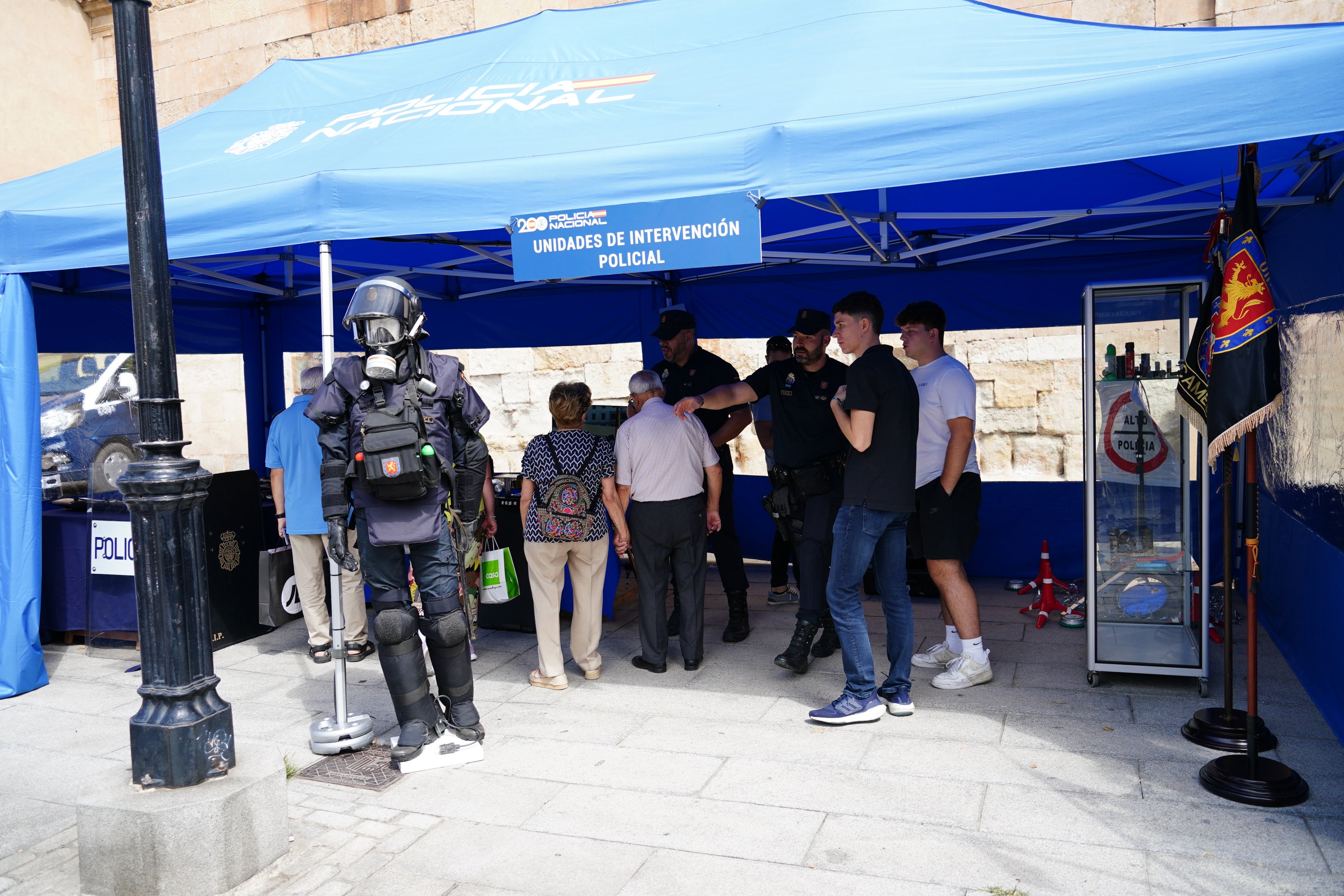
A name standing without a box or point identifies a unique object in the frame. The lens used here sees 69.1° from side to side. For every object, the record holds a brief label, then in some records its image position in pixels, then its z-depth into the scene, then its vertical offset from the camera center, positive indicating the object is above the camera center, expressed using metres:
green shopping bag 4.97 -0.88
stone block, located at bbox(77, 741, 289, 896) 2.99 -1.31
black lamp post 3.19 -0.28
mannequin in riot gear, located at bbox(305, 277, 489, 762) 3.92 -0.29
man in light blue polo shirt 5.63 -0.61
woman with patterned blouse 5.01 -0.59
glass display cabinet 4.80 -0.59
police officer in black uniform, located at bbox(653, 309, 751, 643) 5.98 +0.06
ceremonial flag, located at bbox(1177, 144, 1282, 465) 3.58 +0.13
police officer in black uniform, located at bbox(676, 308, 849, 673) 5.16 -0.30
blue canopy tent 3.57 +1.04
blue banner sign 3.92 +0.67
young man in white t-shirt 4.89 -0.54
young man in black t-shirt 4.27 -0.49
